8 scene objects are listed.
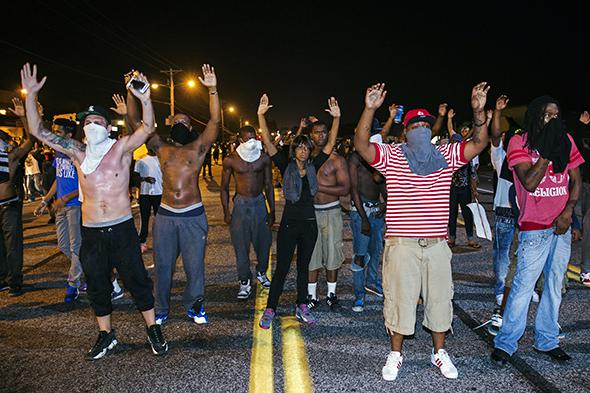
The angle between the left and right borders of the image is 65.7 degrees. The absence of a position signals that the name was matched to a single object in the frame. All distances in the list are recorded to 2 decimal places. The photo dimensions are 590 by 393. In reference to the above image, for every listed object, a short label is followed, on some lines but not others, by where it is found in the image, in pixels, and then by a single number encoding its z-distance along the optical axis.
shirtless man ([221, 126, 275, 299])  5.85
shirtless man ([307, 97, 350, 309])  5.29
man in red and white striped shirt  3.61
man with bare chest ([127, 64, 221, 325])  4.87
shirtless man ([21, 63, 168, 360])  4.15
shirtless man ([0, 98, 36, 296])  5.98
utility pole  34.38
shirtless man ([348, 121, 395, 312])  5.27
